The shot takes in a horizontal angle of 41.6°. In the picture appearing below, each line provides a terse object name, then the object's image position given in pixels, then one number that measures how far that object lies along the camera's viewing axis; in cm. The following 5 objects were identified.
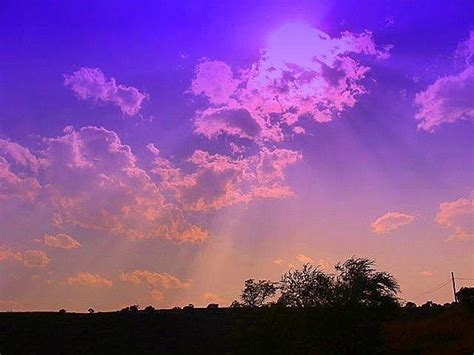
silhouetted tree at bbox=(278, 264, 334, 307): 5400
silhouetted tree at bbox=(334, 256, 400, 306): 5366
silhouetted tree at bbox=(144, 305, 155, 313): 10388
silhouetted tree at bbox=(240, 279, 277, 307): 5584
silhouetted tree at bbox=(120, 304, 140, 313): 10394
